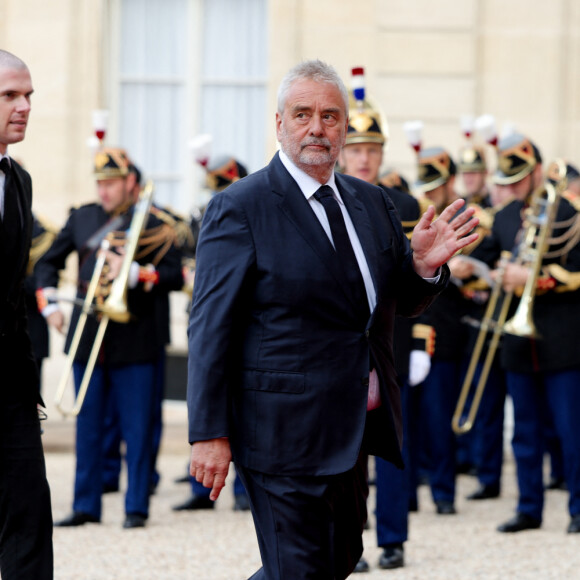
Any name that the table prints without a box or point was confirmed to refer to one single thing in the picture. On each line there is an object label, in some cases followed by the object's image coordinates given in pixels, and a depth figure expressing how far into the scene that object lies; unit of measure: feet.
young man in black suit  29.17
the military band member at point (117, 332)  48.80
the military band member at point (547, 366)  47.03
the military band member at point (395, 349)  40.52
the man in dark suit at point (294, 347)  25.64
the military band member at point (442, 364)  52.70
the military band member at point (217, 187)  52.75
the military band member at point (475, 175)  64.23
